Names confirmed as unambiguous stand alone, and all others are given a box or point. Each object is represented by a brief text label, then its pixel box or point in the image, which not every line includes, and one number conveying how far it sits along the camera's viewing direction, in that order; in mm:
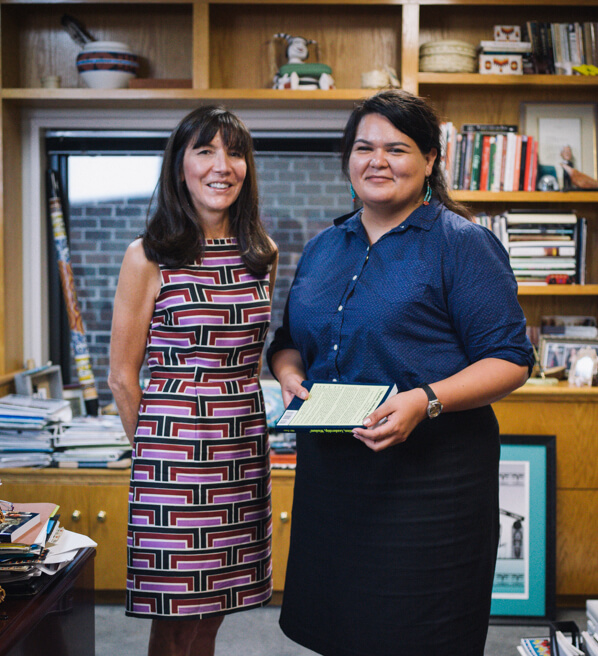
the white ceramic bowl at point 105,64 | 2934
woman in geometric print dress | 1714
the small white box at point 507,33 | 3012
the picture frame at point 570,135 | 3098
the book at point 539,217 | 2965
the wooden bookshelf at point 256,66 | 2916
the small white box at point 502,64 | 2949
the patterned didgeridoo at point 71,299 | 3209
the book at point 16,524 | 1359
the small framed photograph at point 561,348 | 3018
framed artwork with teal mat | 2729
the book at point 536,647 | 1902
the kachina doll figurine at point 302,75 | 2936
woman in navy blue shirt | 1365
